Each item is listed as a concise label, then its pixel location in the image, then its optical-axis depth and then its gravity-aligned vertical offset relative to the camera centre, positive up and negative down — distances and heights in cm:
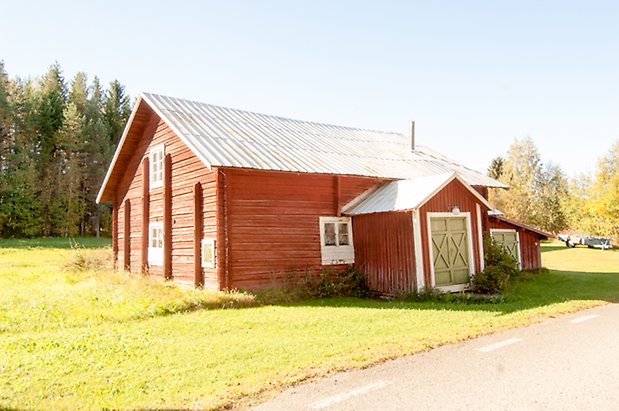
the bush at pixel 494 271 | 1515 -128
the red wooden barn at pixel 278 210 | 1452 +107
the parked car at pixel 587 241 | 4203 -90
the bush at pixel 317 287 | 1381 -151
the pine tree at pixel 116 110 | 6144 +1903
